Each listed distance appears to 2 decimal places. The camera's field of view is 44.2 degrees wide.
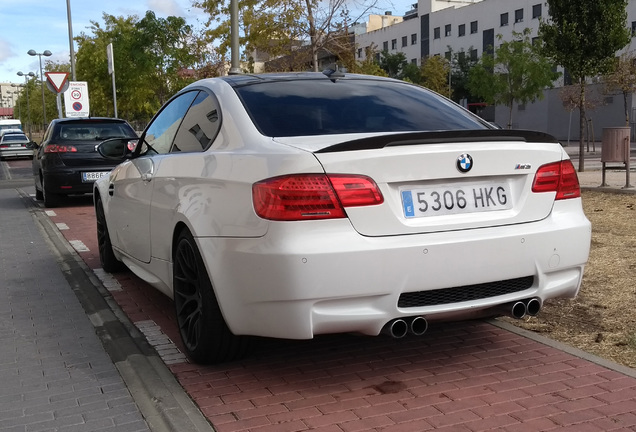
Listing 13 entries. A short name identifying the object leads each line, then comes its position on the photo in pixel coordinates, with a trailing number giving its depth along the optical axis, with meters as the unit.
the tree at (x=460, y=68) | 73.19
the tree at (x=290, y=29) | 19.53
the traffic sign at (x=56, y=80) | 25.00
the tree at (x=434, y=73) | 64.25
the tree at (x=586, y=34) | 16.50
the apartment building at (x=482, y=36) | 55.91
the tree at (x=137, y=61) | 36.22
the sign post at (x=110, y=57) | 22.02
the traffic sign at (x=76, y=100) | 26.14
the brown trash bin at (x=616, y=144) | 12.90
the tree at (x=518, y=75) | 44.94
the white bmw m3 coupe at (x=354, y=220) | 3.55
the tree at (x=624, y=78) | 32.91
